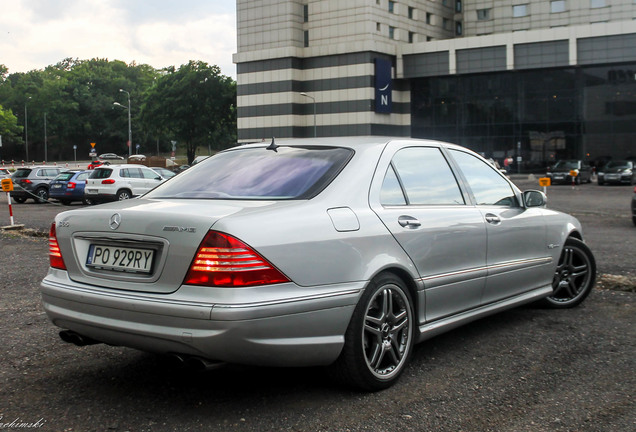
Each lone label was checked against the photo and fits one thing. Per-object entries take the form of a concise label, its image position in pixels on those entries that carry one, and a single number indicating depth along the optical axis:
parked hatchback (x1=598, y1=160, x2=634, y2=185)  40.38
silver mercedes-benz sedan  3.43
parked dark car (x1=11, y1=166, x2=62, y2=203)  29.17
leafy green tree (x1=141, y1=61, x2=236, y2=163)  73.00
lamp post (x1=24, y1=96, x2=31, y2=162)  103.94
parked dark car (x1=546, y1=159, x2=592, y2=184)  43.44
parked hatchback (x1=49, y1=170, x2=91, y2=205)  26.27
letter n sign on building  61.41
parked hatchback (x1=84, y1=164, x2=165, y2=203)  25.16
